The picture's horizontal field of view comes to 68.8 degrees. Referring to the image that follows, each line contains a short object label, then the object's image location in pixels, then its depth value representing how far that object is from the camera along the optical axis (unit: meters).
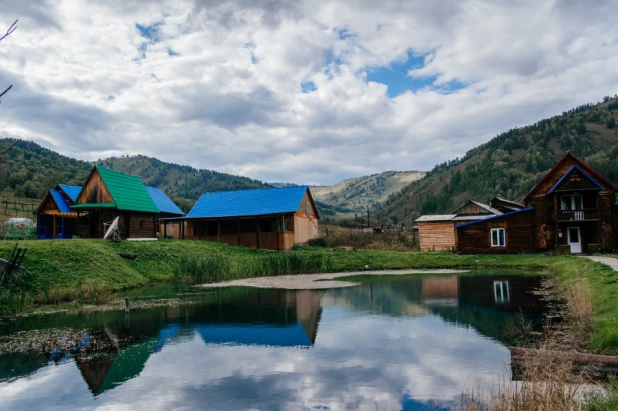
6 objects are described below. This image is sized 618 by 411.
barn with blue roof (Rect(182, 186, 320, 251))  39.50
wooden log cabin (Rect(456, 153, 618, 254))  33.97
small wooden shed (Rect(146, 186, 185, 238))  44.34
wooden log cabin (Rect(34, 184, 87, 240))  36.75
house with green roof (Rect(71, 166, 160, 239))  33.22
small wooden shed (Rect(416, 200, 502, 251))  42.94
